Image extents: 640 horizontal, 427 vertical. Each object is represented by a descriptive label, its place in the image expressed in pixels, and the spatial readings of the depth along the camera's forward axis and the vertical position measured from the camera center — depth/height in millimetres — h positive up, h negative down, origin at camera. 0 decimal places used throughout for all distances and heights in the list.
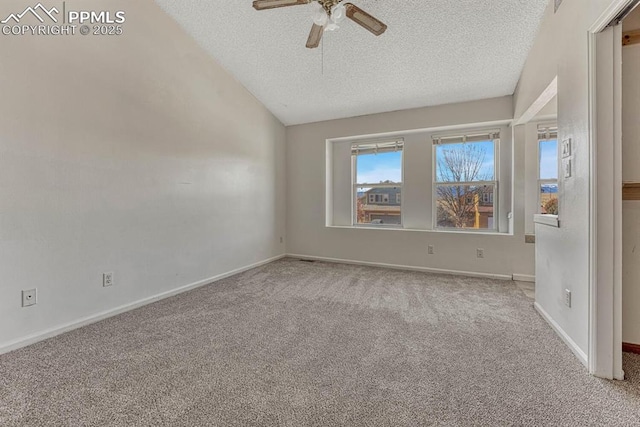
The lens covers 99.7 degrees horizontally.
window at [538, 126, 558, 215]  3500 +512
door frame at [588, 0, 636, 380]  1575 +51
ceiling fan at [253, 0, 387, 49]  1876 +1403
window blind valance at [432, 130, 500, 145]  3883 +1068
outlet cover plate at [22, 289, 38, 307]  1989 -651
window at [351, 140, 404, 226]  4543 +466
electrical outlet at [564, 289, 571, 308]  1960 -653
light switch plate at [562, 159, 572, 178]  1943 +304
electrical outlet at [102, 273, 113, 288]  2453 -635
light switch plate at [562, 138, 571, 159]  1947 +447
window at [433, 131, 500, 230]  3963 +421
